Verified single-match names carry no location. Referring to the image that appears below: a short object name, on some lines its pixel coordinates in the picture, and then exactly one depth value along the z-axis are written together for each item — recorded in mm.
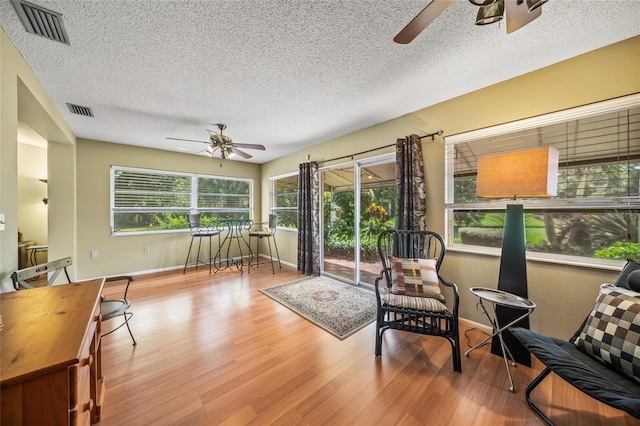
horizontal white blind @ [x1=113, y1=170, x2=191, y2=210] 4324
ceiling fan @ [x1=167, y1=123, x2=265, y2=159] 3256
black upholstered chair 1145
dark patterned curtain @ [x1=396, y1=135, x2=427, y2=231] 2738
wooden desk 707
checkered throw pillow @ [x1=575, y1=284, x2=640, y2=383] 1234
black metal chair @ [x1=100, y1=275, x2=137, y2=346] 1795
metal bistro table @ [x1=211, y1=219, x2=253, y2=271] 5198
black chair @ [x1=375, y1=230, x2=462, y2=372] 1882
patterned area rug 2520
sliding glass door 3467
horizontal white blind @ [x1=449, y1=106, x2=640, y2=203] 1778
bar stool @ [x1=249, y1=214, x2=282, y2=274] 4605
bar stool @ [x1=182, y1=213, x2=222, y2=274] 4551
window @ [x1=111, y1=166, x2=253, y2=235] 4324
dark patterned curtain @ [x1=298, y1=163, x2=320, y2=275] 4348
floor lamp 1627
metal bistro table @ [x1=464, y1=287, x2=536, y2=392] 1670
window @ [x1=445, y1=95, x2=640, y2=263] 1784
